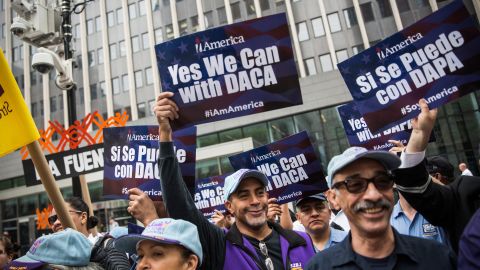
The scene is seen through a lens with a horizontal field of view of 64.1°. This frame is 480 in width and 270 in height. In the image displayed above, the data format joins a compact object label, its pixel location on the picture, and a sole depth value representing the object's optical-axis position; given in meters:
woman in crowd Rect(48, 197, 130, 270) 2.99
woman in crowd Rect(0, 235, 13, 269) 4.26
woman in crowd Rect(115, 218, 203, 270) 2.29
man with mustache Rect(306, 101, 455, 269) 1.93
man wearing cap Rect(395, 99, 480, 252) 2.27
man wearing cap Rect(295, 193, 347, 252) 4.05
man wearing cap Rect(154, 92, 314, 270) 2.64
